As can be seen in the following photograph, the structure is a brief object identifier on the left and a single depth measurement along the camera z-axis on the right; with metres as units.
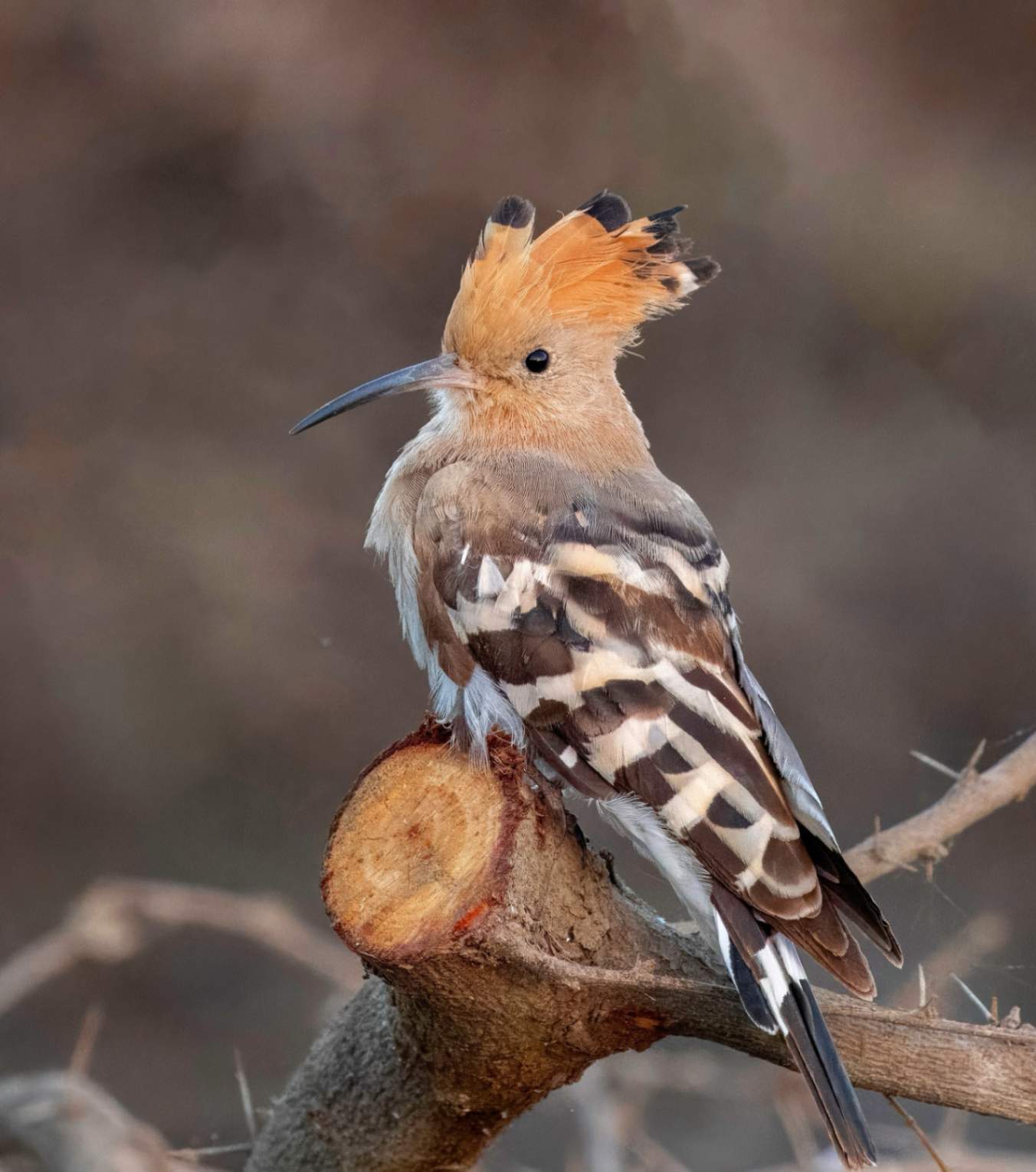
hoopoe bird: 5.60
